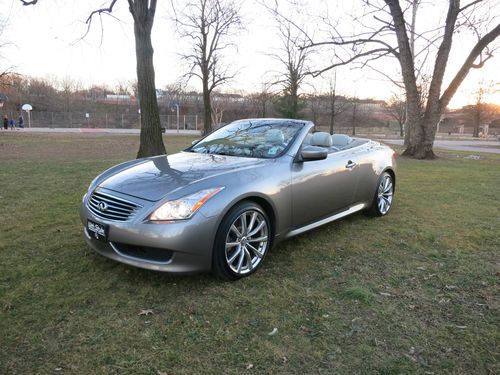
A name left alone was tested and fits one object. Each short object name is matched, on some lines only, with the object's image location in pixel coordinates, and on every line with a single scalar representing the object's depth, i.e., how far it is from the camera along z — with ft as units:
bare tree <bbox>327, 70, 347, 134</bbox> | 135.95
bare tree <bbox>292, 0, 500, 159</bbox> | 48.29
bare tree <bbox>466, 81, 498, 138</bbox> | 200.54
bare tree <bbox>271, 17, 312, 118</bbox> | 113.70
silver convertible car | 10.23
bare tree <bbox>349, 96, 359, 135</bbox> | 159.06
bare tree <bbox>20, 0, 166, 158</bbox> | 34.68
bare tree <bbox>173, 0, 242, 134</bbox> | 98.32
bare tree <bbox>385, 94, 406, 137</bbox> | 164.92
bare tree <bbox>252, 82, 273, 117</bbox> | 118.73
